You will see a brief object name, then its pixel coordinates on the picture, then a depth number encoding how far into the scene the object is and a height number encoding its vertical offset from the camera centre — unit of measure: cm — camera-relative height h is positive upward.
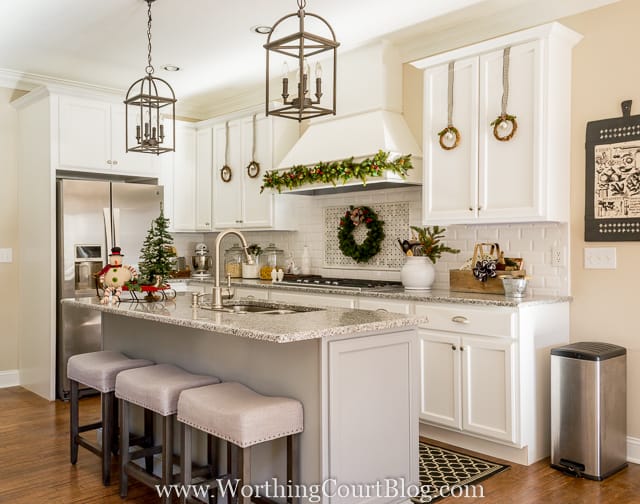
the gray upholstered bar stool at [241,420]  231 -67
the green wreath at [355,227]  493 +14
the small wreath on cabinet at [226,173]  593 +75
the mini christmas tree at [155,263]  350 -8
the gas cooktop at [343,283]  443 -26
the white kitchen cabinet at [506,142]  354 +72
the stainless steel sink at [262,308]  317 -31
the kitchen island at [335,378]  245 -56
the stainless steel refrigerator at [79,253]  507 -2
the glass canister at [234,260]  602 -10
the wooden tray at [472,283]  389 -22
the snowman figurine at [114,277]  348 -16
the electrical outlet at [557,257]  380 -5
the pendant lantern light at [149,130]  355 +71
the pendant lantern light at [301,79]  236 +69
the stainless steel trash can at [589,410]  325 -87
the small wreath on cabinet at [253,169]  561 +75
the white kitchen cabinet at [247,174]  552 +72
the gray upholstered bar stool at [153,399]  272 -69
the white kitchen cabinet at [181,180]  612 +71
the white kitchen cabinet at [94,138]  518 +98
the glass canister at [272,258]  588 -8
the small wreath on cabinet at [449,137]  394 +73
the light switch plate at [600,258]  360 -5
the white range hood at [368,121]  442 +98
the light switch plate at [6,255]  550 -4
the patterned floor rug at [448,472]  305 -121
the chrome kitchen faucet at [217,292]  316 -22
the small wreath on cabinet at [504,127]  364 +74
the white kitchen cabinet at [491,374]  341 -73
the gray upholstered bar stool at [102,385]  317 -72
